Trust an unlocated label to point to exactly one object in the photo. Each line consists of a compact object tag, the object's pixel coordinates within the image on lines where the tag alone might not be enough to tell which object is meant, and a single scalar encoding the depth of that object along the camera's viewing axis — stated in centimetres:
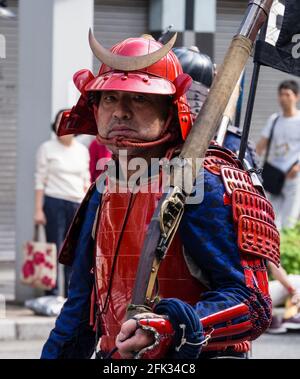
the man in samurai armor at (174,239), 543
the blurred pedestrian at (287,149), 1792
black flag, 672
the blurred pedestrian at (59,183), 1616
